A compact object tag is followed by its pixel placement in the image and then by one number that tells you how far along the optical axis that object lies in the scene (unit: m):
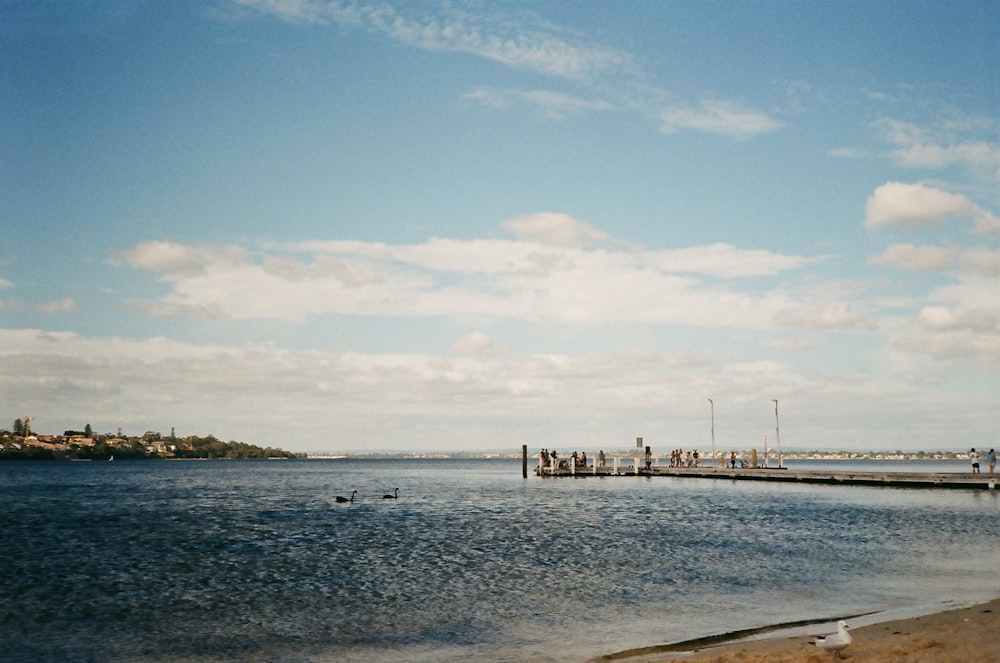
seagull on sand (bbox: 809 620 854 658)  13.41
